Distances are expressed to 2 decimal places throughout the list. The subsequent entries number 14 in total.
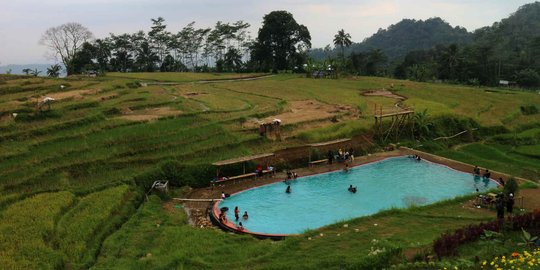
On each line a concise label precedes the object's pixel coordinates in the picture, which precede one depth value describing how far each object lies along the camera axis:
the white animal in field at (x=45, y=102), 31.12
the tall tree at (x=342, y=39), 75.81
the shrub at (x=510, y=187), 20.50
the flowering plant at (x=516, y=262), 11.39
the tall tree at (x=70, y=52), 70.56
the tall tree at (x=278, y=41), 76.00
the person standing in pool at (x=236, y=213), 21.28
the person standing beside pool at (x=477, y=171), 27.80
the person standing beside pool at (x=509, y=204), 19.48
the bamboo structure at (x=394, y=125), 35.09
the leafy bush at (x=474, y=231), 13.87
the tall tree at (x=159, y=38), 83.62
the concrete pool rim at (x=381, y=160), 19.59
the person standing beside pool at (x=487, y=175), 26.94
